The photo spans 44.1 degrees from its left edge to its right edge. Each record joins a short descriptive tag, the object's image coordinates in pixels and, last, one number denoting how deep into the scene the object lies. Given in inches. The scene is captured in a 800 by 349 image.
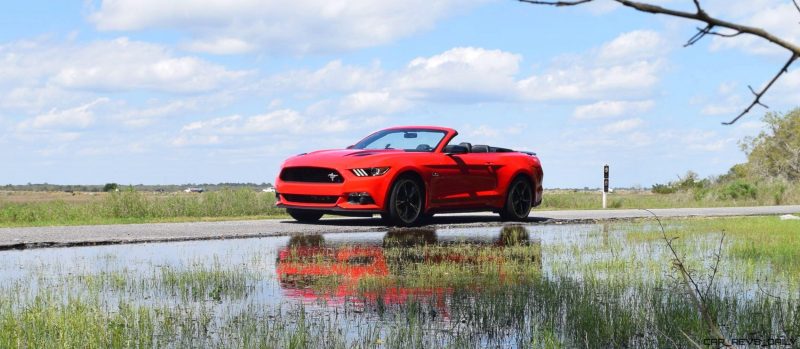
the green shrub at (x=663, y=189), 2036.4
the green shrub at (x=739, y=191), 1577.3
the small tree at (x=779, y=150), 2337.2
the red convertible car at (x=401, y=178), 627.5
